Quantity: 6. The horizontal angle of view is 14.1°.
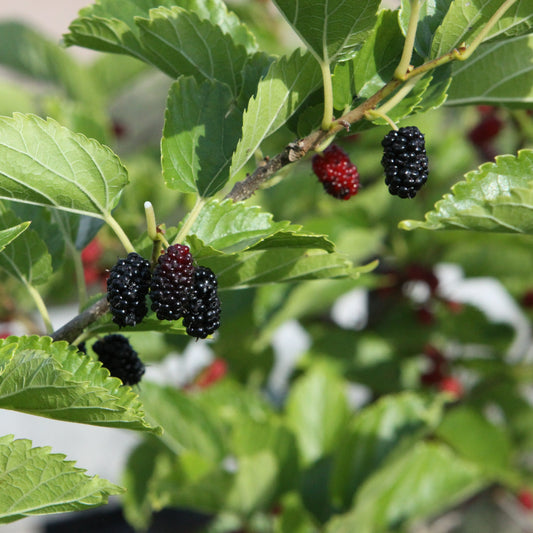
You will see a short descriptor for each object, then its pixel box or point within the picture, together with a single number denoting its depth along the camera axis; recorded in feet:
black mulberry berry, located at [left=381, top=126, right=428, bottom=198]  2.11
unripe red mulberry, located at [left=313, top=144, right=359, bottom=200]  2.23
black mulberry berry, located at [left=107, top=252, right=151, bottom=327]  2.05
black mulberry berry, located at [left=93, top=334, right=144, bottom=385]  2.18
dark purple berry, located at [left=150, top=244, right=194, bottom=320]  2.04
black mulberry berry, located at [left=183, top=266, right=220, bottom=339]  2.07
